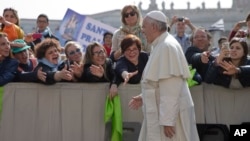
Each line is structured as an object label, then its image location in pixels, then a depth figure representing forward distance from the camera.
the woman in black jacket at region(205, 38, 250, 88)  6.67
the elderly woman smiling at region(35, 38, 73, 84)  6.91
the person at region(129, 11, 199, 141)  5.61
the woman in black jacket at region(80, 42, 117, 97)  7.00
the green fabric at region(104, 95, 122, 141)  6.88
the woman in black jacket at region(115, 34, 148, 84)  7.02
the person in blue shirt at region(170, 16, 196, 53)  9.03
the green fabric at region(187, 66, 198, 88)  6.91
